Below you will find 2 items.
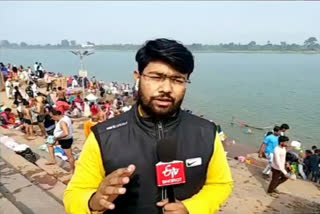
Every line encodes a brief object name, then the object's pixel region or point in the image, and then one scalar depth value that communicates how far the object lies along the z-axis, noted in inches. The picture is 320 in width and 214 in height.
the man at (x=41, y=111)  410.0
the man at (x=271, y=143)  318.7
